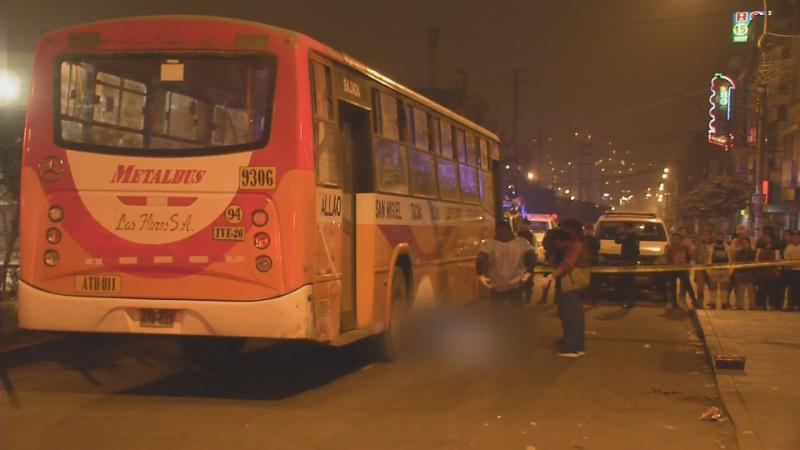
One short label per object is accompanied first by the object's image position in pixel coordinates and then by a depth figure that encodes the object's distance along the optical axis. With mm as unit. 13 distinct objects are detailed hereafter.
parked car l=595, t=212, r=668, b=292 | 21423
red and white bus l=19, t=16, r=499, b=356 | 7980
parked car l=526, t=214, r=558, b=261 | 33625
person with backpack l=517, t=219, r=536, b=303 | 17584
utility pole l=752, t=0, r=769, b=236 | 24589
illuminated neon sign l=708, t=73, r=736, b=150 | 44469
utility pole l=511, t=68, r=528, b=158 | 66688
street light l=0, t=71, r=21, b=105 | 13172
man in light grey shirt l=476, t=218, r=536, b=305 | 12219
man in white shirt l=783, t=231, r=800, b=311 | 16953
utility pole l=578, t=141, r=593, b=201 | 106100
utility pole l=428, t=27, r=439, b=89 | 59562
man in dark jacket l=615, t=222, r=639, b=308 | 19031
